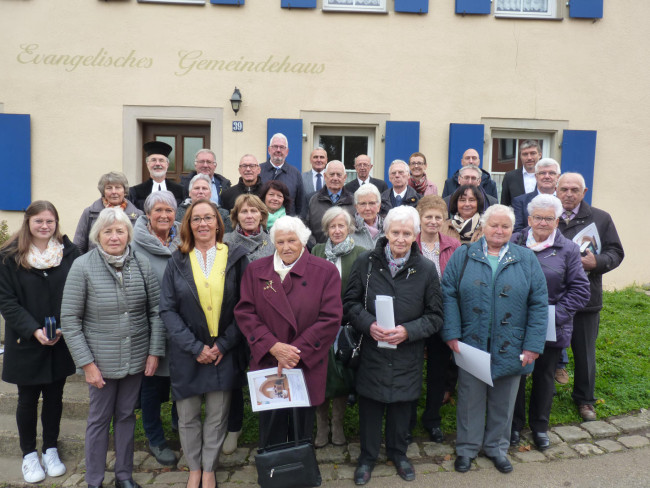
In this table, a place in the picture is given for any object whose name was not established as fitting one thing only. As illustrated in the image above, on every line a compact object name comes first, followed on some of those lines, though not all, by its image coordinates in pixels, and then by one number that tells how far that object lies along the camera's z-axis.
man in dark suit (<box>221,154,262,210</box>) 4.72
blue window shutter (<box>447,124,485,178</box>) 7.35
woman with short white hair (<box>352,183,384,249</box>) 3.83
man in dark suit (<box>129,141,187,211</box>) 4.75
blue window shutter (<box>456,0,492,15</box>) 7.25
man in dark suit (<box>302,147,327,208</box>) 5.74
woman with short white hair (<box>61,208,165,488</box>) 2.93
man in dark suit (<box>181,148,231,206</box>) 5.05
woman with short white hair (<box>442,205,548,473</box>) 3.14
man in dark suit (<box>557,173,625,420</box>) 3.78
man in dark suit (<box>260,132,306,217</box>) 5.32
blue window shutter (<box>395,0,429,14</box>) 7.20
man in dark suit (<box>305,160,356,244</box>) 4.53
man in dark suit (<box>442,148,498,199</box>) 5.36
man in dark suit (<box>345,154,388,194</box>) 5.46
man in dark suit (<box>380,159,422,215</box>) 4.91
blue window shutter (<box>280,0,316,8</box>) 7.13
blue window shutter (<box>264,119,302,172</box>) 7.19
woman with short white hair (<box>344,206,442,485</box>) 3.08
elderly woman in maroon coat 2.94
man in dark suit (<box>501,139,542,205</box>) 5.41
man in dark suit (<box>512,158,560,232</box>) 4.29
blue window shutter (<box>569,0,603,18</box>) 7.31
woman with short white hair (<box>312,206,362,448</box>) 3.34
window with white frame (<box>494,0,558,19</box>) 7.48
